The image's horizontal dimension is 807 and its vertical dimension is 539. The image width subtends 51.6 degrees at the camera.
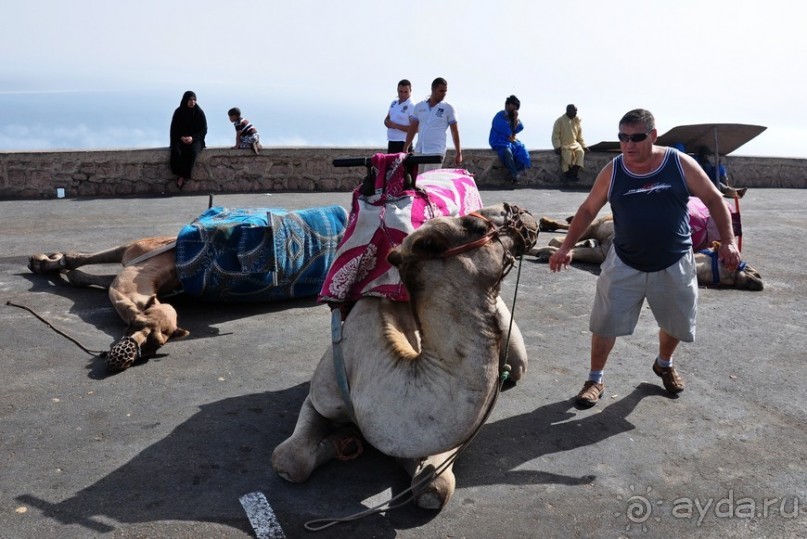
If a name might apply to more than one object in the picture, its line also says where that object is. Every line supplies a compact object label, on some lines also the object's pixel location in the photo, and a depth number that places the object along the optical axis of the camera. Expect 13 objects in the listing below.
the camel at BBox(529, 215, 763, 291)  8.85
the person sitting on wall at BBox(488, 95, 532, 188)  16.16
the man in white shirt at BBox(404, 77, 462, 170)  12.10
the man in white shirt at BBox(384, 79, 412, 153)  13.74
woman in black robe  14.19
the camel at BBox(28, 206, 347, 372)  6.99
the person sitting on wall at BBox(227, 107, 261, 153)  14.86
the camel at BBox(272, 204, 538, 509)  3.74
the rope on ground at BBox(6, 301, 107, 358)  6.34
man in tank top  5.23
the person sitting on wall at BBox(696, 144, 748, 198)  16.35
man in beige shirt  16.88
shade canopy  15.23
